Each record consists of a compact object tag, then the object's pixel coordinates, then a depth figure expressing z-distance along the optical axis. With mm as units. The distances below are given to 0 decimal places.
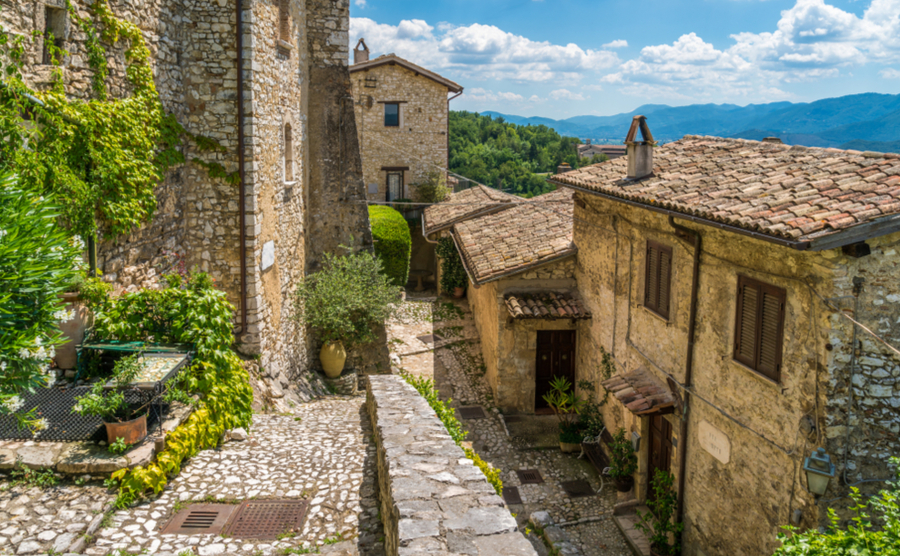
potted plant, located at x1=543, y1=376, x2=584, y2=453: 11344
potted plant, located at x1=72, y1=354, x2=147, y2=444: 5379
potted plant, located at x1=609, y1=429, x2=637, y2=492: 9742
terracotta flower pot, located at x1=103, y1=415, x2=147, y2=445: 5457
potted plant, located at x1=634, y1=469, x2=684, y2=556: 8297
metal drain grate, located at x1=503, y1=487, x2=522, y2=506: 9695
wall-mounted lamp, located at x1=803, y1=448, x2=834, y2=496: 5668
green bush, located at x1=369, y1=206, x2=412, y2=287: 20797
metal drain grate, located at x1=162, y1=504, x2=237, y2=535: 4953
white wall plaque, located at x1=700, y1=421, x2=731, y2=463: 7309
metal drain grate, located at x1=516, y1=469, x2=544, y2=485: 10383
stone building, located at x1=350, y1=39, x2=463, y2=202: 25688
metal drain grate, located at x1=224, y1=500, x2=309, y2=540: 5039
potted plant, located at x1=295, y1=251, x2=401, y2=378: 12188
